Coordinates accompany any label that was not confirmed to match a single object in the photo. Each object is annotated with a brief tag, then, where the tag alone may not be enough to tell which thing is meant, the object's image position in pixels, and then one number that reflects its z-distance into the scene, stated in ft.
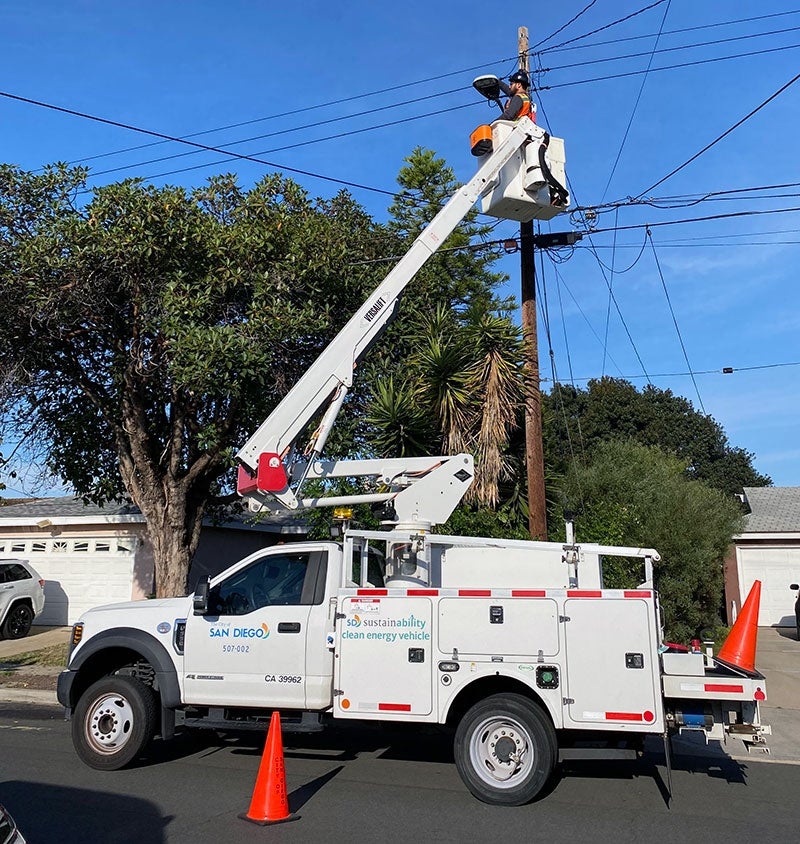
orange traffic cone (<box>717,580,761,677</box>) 25.22
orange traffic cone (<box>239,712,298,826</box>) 19.92
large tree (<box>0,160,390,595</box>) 40.37
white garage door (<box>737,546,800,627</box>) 71.87
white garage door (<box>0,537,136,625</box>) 65.36
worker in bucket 35.17
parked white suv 58.80
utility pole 38.24
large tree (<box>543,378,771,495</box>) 143.33
